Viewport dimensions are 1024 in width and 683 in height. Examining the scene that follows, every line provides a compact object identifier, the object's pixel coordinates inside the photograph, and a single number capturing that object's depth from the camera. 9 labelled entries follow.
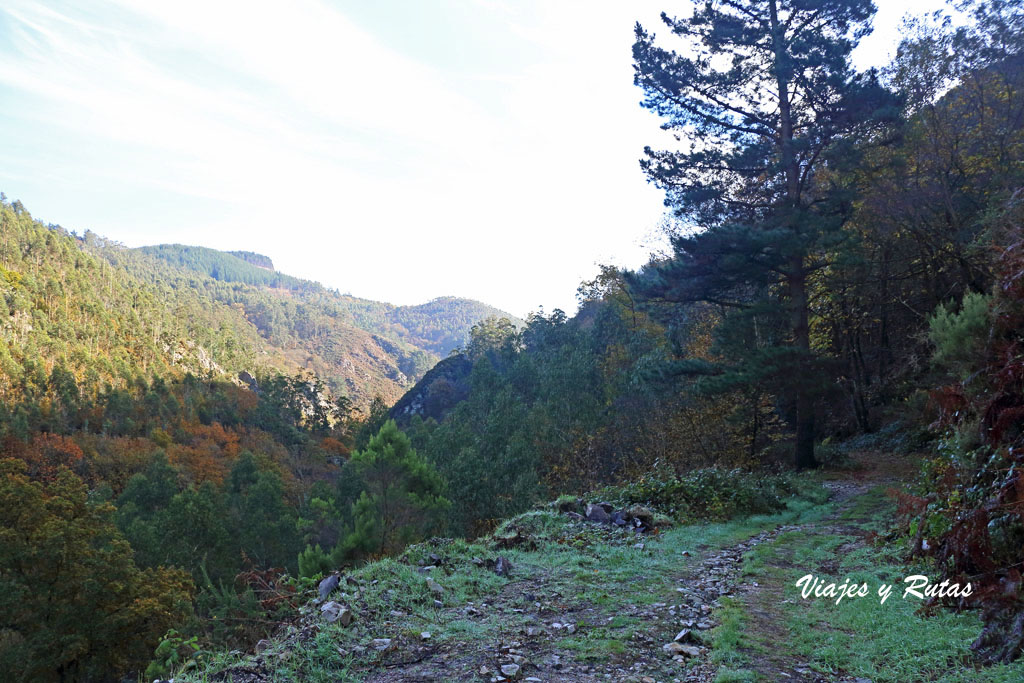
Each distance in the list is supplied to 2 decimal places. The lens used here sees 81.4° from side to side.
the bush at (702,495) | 9.66
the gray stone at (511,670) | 3.51
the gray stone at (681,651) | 3.83
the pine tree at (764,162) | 13.49
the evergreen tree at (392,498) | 16.78
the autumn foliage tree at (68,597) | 16.36
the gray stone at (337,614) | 4.23
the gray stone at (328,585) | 4.89
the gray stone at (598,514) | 8.36
